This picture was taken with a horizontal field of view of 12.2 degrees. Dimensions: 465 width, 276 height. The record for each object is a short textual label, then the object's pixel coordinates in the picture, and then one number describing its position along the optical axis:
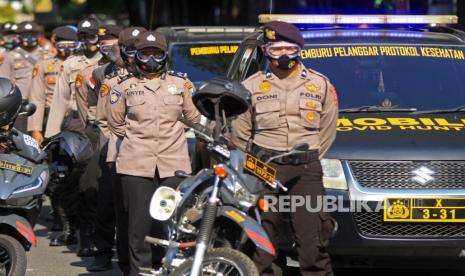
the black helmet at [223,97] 12.15
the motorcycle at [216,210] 11.69
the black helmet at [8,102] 14.57
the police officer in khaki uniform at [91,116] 18.46
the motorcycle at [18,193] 14.06
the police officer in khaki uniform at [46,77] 22.66
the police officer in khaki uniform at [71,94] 20.45
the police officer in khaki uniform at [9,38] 31.19
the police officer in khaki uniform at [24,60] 29.44
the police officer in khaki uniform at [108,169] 15.69
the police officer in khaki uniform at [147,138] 14.34
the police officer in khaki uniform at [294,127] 13.30
